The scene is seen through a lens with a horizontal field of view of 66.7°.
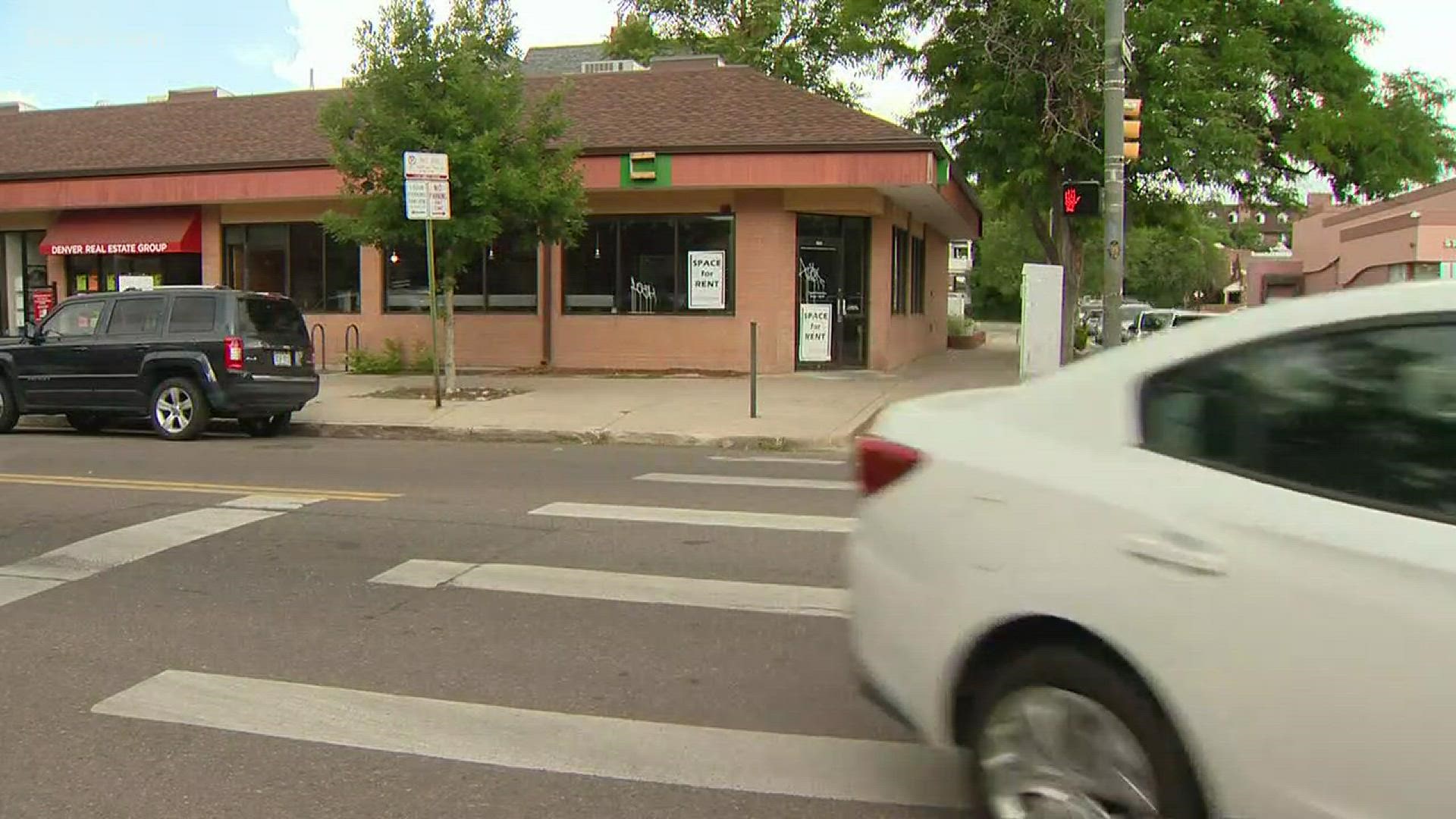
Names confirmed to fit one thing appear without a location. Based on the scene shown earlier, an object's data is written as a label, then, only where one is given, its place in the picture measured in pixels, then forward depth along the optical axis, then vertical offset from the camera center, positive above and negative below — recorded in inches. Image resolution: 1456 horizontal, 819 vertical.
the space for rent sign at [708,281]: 751.7 +30.6
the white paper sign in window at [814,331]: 737.0 -3.7
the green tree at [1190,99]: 743.7 +164.4
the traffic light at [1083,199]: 566.3 +65.4
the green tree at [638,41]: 1552.7 +402.1
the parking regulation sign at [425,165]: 529.0 +76.4
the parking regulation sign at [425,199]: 534.0 +61.0
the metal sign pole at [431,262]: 550.0 +31.3
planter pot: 1248.2 -18.6
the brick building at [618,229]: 714.8 +69.9
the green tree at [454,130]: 576.7 +104.2
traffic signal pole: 546.9 +79.4
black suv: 506.3 -16.4
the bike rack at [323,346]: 837.2 -16.0
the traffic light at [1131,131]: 567.2 +100.1
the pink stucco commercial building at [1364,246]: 1643.7 +141.3
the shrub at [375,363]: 793.6 -27.5
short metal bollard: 524.1 -24.6
